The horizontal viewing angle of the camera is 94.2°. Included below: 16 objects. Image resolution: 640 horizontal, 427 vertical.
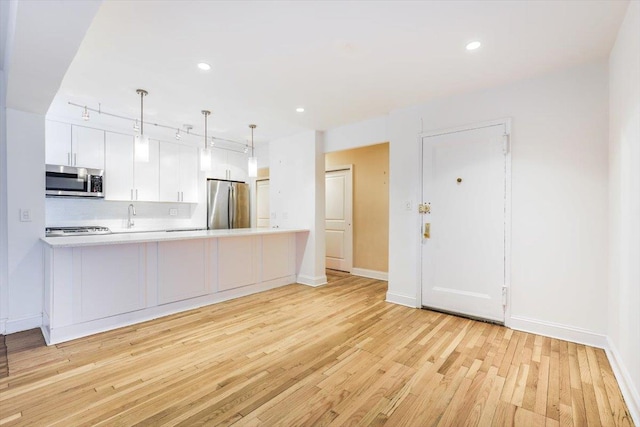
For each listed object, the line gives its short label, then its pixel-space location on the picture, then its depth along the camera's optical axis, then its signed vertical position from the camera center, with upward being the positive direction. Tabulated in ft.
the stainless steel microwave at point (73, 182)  13.12 +1.36
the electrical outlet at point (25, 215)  9.70 -0.13
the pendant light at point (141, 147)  9.50 +2.05
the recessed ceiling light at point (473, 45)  7.37 +4.21
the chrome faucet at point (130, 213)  16.40 -0.08
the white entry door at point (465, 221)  9.78 -0.29
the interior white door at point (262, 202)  22.24 +0.75
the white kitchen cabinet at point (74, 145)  13.32 +3.06
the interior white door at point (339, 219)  18.31 -0.43
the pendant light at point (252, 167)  13.43 +2.06
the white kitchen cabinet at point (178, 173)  16.63 +2.26
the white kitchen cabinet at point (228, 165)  18.57 +3.01
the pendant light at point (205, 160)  11.42 +2.02
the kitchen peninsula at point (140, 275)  8.59 -2.25
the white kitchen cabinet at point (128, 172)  14.85 +2.06
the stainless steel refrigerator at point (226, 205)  18.57 +0.47
